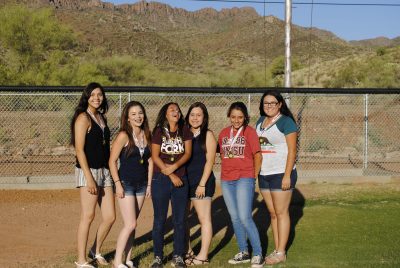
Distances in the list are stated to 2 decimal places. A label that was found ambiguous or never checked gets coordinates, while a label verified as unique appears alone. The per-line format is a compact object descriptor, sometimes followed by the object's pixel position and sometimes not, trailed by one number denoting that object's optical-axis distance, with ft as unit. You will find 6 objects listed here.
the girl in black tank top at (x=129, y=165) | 19.80
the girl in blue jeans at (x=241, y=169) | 20.93
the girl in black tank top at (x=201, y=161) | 20.53
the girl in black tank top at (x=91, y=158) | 19.42
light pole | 47.11
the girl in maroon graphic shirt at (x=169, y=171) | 20.06
